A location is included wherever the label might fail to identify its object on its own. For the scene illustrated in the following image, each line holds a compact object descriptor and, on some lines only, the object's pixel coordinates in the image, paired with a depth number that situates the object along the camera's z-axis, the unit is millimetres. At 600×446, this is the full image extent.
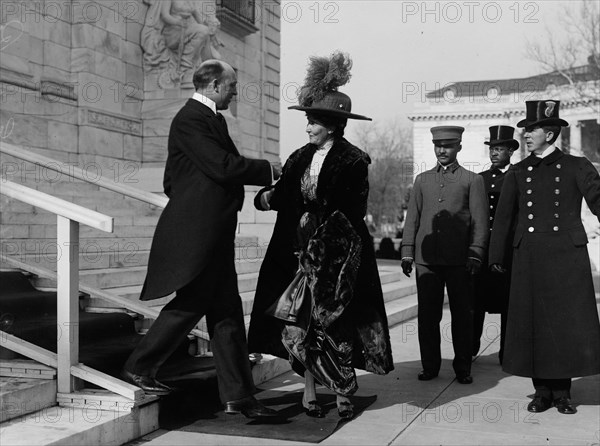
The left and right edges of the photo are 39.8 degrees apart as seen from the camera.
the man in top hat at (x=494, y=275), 7285
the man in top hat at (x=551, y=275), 5590
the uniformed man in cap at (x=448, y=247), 6691
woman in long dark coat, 5039
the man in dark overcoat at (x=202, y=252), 4582
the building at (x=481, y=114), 69125
